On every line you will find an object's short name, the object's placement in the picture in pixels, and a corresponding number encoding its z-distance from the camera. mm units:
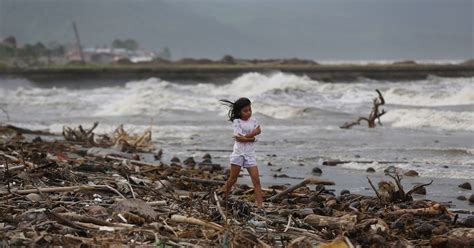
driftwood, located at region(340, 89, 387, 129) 41681
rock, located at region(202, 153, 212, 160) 29453
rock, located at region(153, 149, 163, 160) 29819
